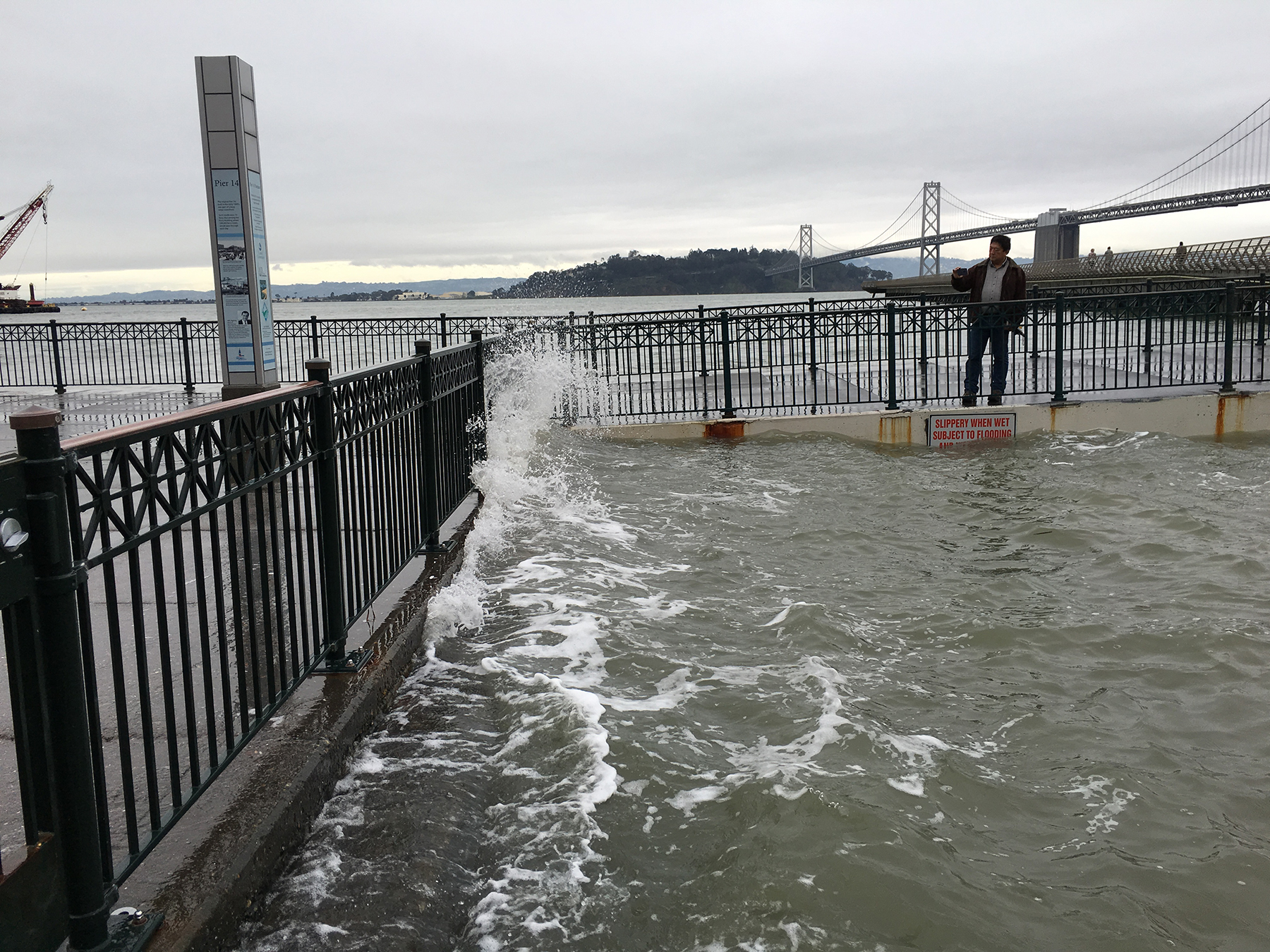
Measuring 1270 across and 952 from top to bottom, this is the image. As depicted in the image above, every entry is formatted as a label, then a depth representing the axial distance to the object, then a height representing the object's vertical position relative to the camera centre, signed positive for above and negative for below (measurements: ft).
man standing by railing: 45.16 +0.65
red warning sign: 43.27 -4.53
